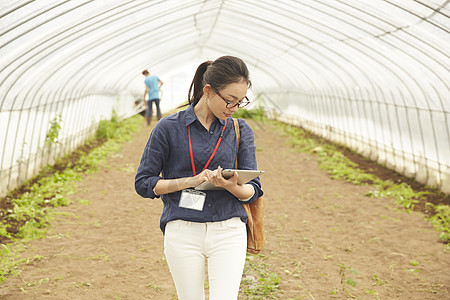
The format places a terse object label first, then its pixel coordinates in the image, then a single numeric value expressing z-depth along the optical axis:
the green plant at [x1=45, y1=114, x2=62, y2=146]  10.14
